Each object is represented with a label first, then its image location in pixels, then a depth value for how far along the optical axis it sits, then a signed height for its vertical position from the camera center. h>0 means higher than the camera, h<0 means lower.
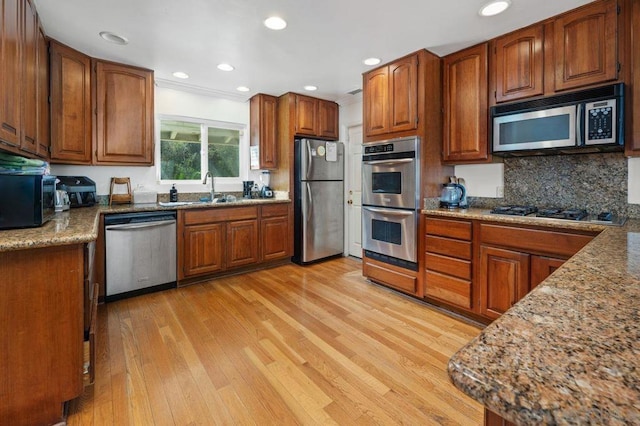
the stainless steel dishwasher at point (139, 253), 2.96 -0.45
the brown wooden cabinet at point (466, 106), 2.73 +0.96
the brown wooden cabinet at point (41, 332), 1.37 -0.58
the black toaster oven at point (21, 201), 1.54 +0.04
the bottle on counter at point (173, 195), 3.76 +0.17
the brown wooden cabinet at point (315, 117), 4.27 +1.32
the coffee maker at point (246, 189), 4.48 +0.29
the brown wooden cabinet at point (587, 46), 2.08 +1.16
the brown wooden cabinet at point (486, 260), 2.12 -0.40
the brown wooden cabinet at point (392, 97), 2.94 +1.15
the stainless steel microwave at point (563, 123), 2.04 +0.63
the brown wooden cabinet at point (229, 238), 3.43 -0.36
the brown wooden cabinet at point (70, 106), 2.77 +0.97
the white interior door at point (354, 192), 4.62 +0.26
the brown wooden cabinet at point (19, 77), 1.62 +0.80
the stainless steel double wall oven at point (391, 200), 2.95 +0.09
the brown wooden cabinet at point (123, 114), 3.14 +1.00
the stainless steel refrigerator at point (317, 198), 4.20 +0.15
